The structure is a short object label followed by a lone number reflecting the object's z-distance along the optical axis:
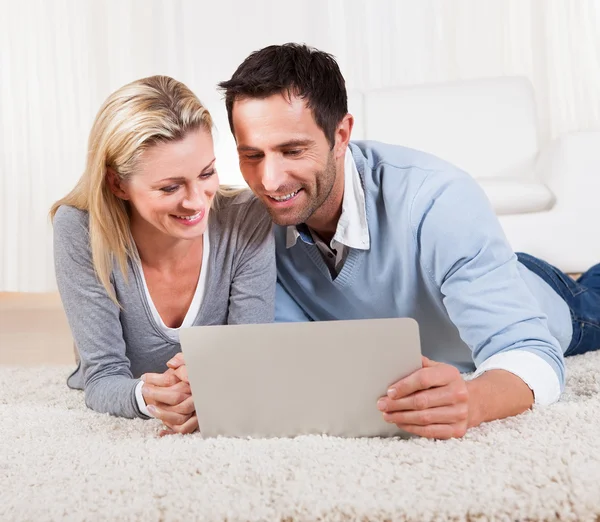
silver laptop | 1.04
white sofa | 2.79
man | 1.32
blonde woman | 1.46
